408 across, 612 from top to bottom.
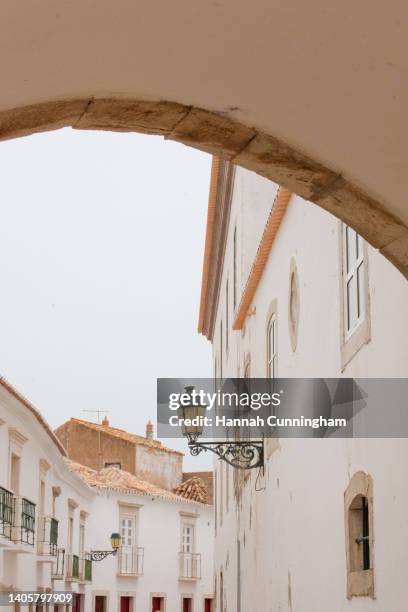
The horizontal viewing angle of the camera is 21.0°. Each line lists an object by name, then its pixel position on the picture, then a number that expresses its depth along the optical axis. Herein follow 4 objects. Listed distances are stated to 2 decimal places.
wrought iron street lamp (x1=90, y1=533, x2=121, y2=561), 27.92
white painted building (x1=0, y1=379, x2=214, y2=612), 20.22
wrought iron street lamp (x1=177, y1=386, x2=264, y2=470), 10.13
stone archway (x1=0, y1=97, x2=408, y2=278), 4.16
